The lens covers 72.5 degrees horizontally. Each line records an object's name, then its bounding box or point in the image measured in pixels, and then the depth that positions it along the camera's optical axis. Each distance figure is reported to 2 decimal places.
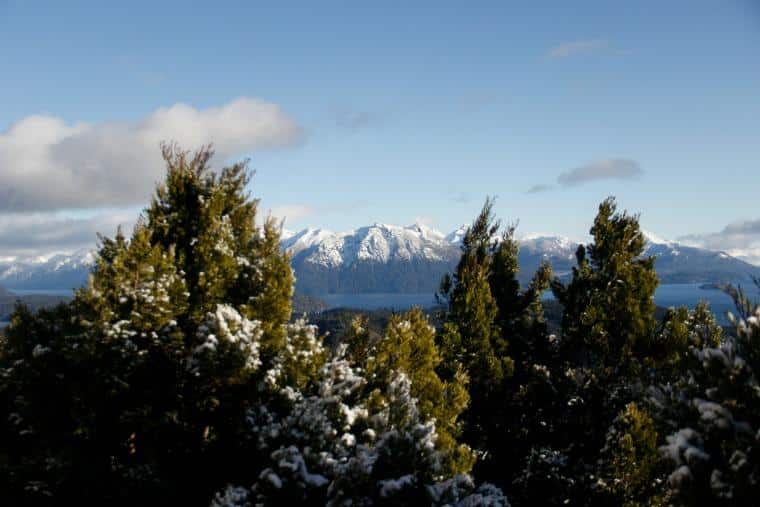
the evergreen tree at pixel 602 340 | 20.86
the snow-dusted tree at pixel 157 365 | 13.12
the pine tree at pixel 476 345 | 24.84
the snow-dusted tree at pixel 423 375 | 17.64
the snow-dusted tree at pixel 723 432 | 7.57
